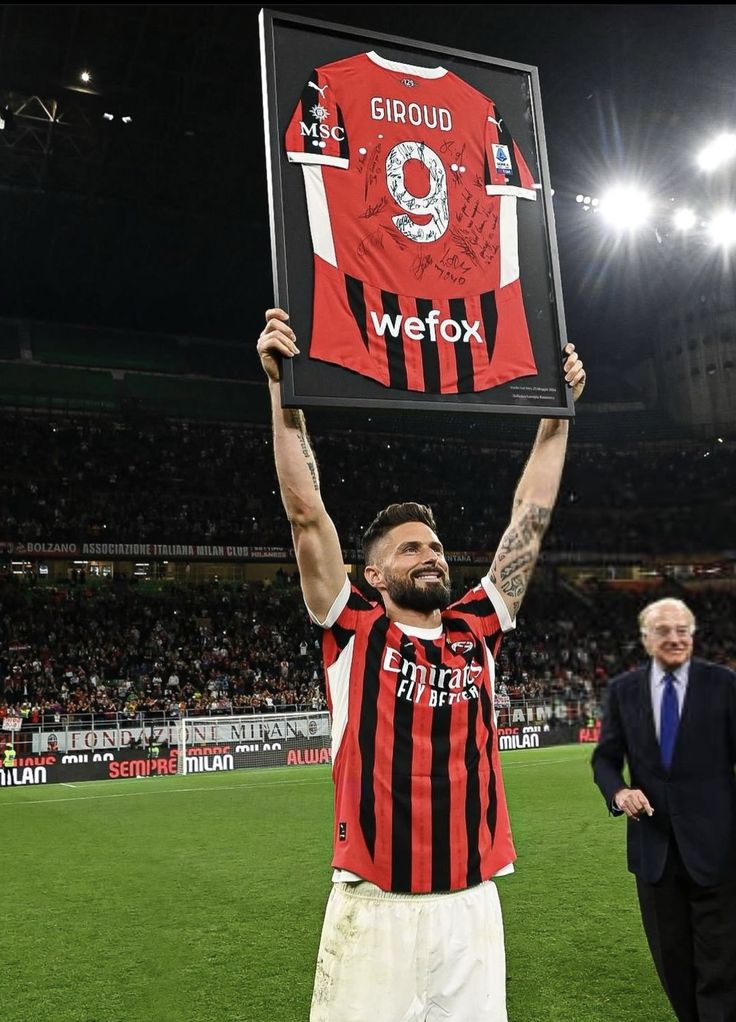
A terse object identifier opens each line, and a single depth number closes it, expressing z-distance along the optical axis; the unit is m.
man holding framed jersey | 2.53
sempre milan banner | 19.38
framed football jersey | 2.63
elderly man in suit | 3.90
